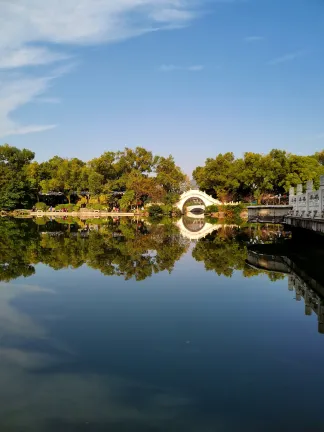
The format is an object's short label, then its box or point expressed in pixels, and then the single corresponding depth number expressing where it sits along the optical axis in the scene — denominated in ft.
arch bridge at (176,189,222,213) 217.56
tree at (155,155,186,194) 230.50
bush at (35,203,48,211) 222.07
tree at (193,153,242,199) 203.70
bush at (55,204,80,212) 220.84
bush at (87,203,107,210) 217.36
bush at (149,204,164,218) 205.98
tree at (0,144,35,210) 206.80
